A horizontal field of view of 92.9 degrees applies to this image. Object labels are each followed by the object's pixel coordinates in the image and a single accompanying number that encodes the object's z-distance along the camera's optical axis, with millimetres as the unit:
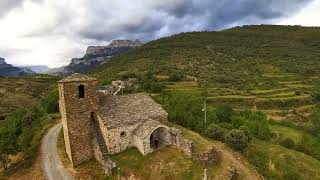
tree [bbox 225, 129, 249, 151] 15118
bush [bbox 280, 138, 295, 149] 20108
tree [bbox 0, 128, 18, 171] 16342
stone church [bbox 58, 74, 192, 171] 13746
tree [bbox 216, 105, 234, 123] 23040
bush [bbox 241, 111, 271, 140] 21435
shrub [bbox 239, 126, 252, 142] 16664
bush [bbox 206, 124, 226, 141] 16301
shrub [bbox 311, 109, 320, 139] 24636
